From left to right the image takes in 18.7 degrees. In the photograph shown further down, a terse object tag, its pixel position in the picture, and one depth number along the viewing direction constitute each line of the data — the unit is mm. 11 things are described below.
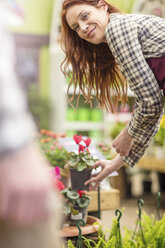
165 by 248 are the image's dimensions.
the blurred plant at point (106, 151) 2861
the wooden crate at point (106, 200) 2885
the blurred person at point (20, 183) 920
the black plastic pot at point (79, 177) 2503
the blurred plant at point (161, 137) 5482
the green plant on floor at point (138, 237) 2324
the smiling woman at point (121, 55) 2065
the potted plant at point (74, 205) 2536
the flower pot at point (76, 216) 2538
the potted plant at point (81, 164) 2478
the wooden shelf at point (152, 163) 5738
